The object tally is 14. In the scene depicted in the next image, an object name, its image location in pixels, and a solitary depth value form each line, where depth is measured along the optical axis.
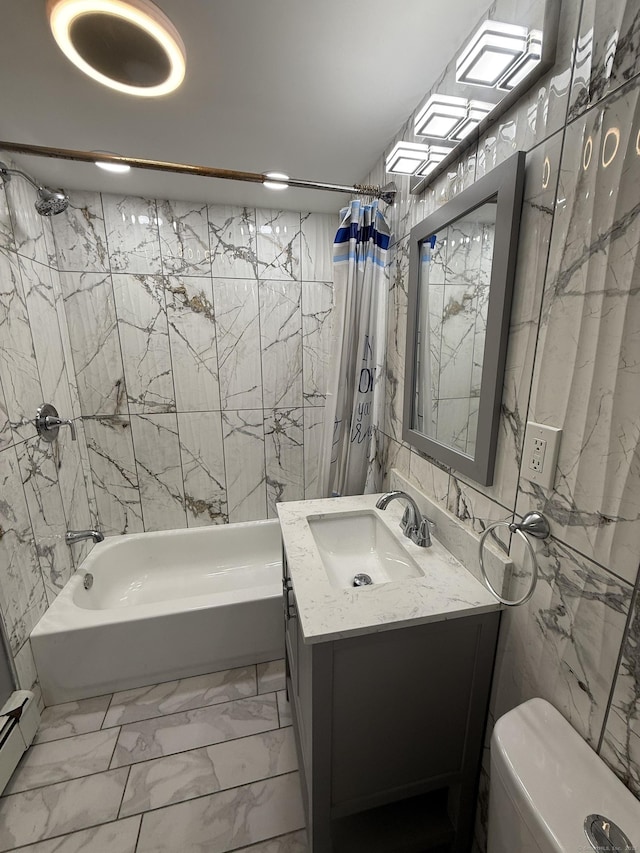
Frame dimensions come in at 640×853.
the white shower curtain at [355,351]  1.54
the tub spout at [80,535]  1.88
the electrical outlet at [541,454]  0.75
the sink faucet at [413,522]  1.16
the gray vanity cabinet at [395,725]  0.86
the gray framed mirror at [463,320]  0.86
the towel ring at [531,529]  0.78
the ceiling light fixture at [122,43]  0.82
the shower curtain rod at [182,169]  1.28
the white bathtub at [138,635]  1.57
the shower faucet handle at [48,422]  1.68
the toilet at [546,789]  0.56
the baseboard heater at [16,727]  1.26
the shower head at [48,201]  1.63
